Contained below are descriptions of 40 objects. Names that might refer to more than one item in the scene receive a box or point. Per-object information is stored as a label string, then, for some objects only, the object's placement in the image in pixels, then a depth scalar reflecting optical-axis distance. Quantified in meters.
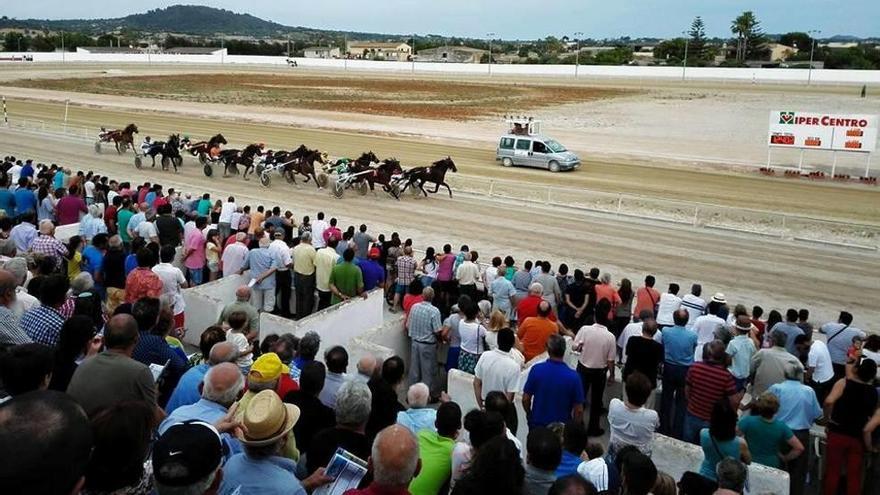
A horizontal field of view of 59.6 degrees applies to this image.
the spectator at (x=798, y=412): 6.39
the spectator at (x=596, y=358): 7.61
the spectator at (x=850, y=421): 6.20
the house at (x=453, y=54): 174.00
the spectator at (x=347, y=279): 10.04
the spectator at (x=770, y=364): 7.20
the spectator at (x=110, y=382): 4.44
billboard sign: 27.66
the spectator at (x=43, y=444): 2.34
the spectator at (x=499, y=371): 6.45
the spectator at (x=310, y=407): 4.94
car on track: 27.94
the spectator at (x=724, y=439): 5.11
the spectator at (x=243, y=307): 7.41
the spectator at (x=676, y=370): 7.61
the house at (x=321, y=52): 175.25
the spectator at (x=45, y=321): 5.77
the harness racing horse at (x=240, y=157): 23.81
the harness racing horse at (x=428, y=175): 21.52
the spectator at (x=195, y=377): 5.16
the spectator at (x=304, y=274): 10.49
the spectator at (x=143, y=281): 7.98
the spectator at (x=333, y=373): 5.62
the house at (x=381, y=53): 174.50
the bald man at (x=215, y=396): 4.48
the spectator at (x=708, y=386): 6.57
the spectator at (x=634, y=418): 5.50
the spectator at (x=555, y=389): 6.18
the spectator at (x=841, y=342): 8.38
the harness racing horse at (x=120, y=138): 27.94
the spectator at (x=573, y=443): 4.67
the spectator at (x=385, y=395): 5.12
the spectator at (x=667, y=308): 9.34
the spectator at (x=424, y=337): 8.11
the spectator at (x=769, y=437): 5.70
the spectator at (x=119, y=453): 2.99
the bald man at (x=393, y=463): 3.51
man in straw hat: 3.70
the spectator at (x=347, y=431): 4.37
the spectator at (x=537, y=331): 7.78
